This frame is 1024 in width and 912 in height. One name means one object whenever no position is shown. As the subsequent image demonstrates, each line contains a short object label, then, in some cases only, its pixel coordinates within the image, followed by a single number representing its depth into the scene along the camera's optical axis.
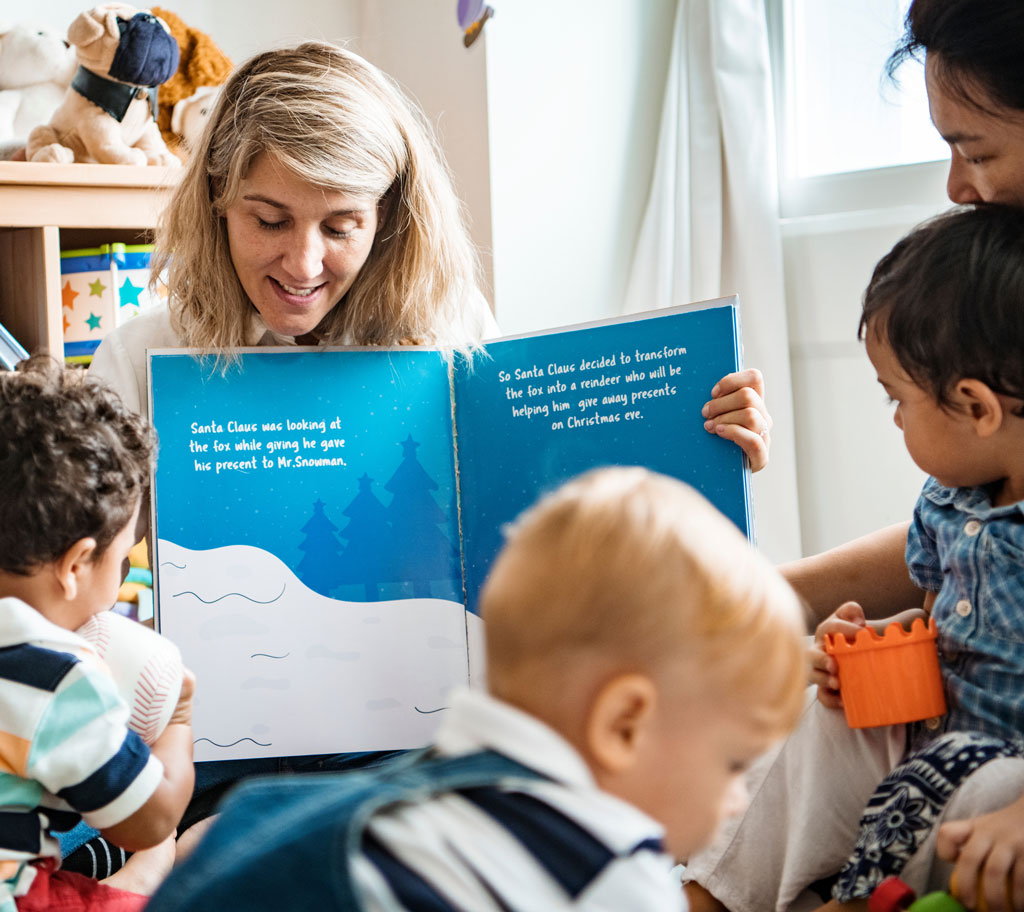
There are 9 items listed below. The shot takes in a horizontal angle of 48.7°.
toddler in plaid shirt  0.93
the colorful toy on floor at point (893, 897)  0.88
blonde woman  1.33
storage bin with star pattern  1.94
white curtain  2.04
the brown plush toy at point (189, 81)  2.10
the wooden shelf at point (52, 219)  1.84
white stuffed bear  2.03
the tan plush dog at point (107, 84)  1.89
